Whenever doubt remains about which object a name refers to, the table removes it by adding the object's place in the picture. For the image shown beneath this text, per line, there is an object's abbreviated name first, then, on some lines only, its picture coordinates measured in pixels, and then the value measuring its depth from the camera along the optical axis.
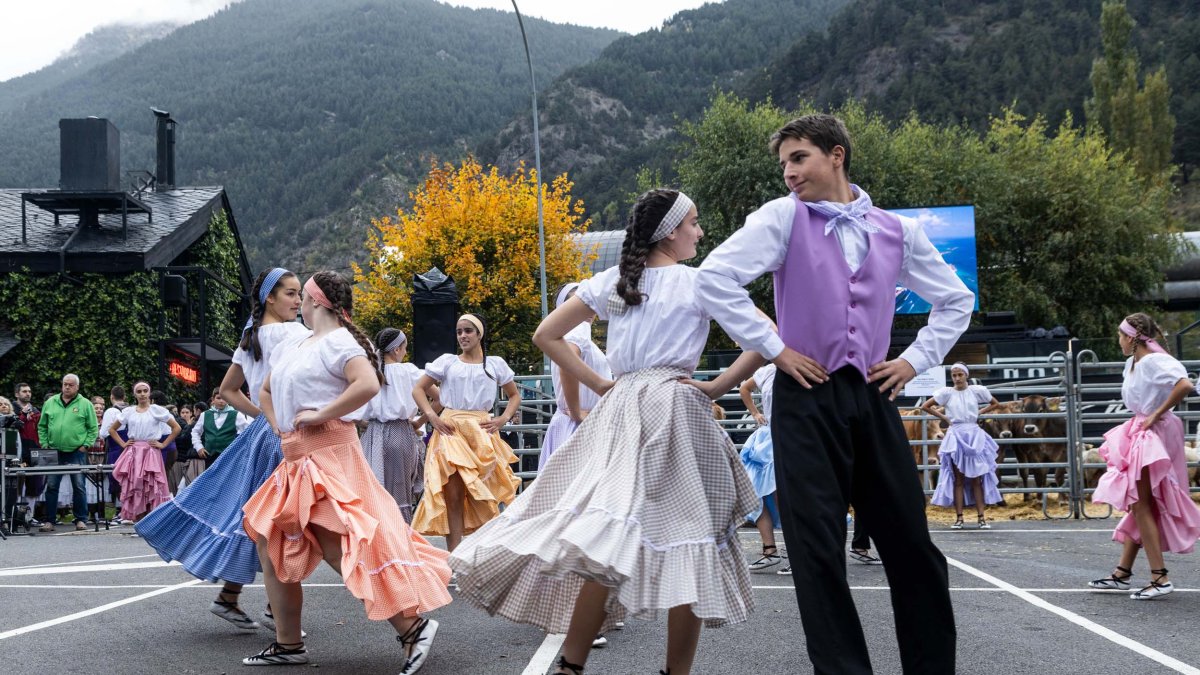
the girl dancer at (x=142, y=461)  17.25
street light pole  31.16
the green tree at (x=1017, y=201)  39.09
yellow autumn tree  43.66
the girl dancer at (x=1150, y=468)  8.12
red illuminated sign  27.42
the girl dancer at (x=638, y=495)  4.30
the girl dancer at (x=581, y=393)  7.41
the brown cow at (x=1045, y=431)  16.77
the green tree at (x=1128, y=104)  55.44
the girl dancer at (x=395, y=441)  10.05
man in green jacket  17.12
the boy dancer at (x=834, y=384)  3.91
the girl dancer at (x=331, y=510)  5.50
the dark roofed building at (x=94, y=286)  27.59
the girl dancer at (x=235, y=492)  6.41
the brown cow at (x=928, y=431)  17.20
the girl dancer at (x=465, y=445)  9.19
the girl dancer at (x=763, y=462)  9.75
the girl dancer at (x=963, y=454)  14.47
